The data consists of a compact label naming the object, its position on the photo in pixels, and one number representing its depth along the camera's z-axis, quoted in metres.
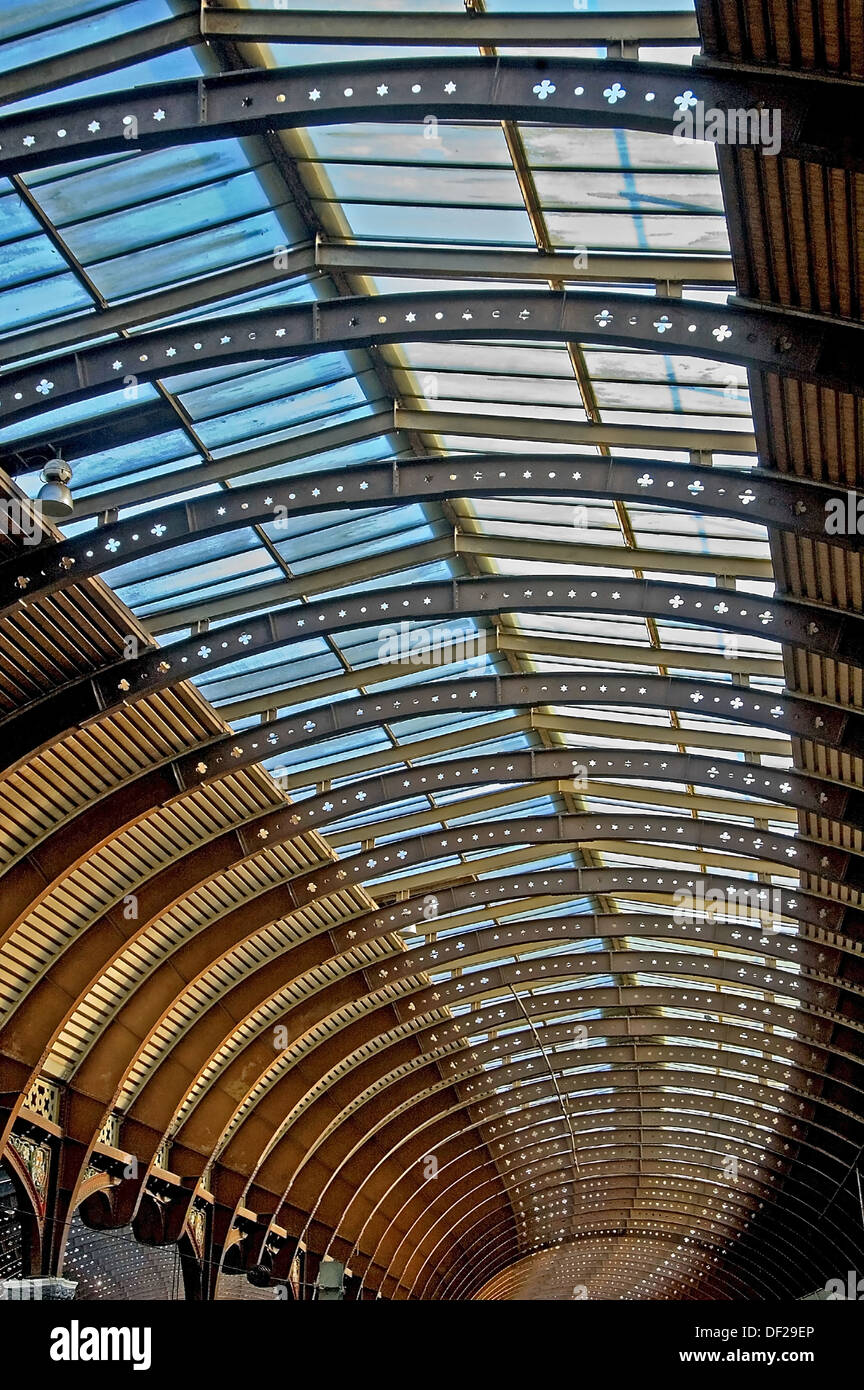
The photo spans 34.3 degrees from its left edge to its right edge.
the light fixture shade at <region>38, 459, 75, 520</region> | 19.97
